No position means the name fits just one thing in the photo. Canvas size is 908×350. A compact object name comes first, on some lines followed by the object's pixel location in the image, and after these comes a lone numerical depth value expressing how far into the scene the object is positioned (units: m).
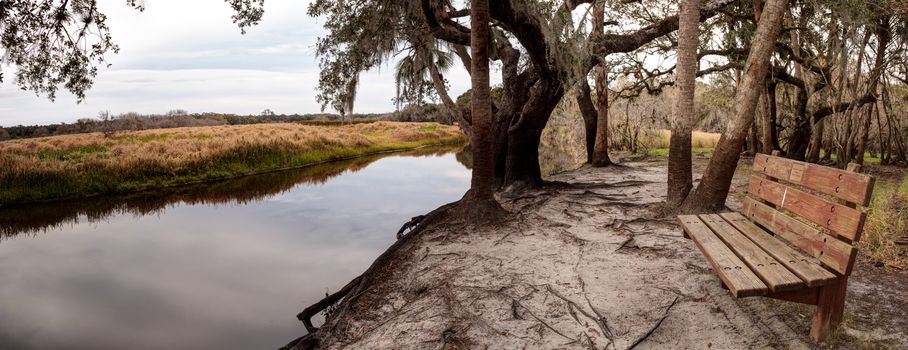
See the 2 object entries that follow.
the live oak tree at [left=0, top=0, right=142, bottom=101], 6.76
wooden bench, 2.82
